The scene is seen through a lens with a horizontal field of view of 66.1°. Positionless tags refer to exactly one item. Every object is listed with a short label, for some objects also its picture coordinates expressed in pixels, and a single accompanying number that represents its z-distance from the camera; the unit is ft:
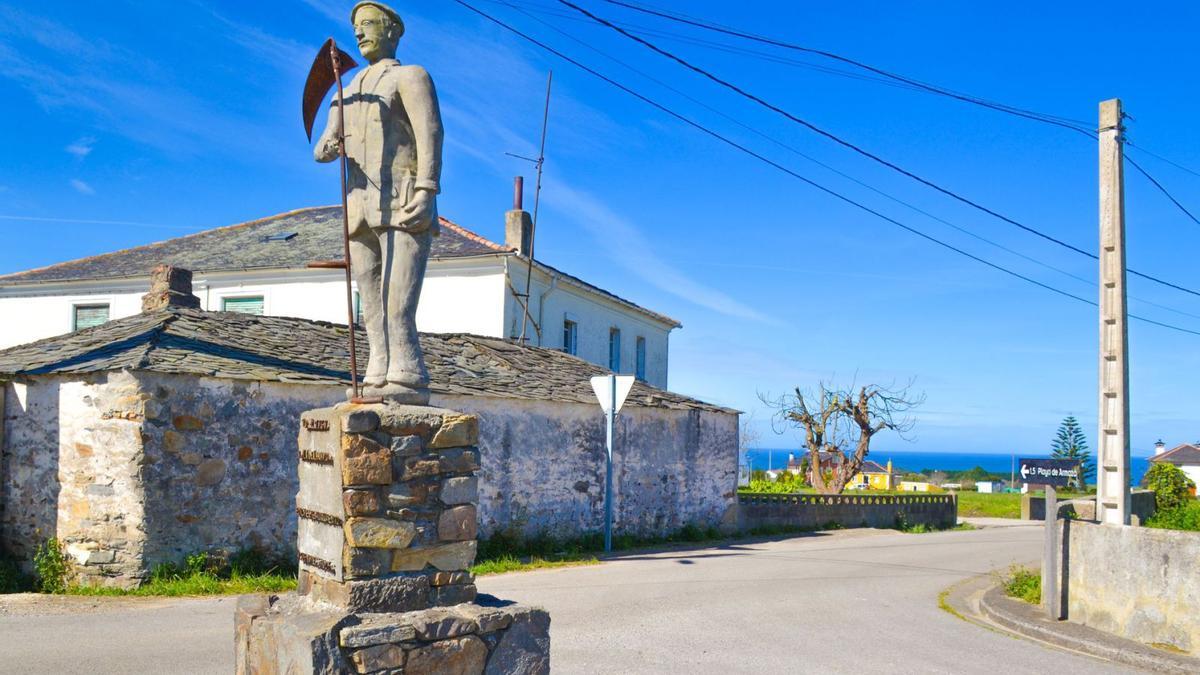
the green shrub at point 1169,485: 52.08
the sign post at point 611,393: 46.01
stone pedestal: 15.33
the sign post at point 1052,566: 30.43
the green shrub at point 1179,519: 41.22
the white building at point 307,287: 74.84
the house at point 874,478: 219.20
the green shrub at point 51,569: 35.31
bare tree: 104.58
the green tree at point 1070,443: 275.45
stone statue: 17.28
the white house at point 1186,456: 163.94
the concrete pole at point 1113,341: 29.68
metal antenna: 71.87
